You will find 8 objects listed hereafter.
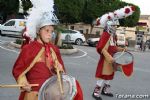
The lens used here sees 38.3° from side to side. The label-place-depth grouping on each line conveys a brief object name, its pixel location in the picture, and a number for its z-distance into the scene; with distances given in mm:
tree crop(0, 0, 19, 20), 20185
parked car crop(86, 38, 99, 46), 18258
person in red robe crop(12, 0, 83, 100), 2220
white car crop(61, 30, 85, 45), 17792
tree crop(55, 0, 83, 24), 23521
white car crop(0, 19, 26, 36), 16176
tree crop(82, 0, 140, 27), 25325
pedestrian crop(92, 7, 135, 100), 4178
